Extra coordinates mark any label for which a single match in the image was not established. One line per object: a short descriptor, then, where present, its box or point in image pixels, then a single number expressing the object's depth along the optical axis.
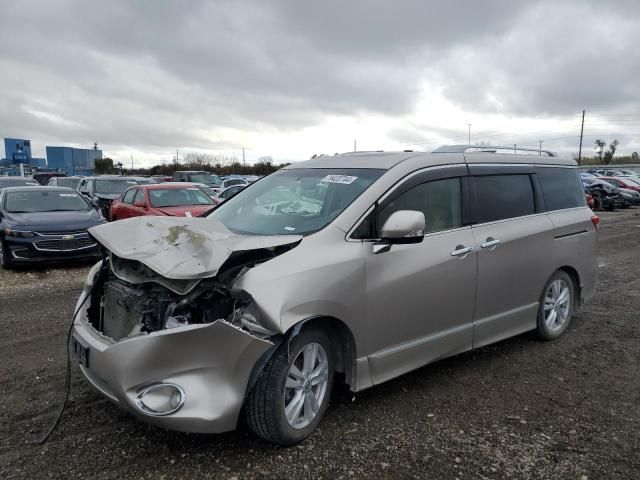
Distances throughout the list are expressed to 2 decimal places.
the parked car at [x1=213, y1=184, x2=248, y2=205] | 18.48
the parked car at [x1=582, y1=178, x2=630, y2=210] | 26.05
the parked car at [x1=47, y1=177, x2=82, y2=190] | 21.89
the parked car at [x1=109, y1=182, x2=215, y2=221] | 11.74
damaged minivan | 2.89
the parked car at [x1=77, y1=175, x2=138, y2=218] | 16.52
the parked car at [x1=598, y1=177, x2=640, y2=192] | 27.80
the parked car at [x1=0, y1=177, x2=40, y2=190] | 19.77
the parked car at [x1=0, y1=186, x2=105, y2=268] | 9.11
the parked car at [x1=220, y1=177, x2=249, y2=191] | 28.34
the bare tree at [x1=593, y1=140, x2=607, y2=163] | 86.06
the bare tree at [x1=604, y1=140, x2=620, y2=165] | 85.06
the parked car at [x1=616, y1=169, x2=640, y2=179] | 42.34
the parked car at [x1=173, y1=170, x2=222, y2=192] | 24.40
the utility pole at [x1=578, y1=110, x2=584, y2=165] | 73.31
